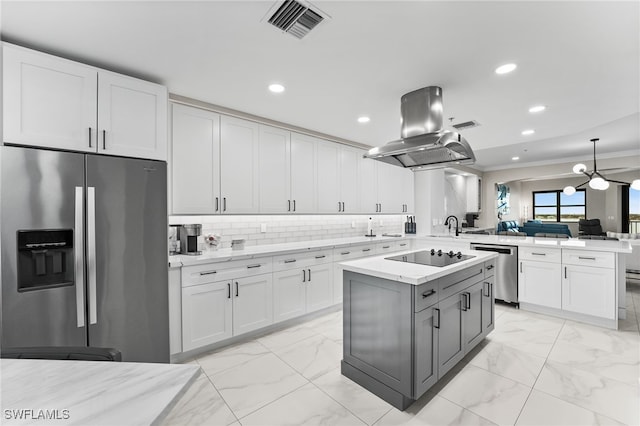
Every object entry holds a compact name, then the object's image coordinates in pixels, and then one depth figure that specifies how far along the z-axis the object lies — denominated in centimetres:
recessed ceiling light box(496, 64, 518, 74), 227
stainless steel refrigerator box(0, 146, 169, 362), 176
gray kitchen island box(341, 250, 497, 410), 189
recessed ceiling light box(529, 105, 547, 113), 318
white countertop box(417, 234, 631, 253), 335
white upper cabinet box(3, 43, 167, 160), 184
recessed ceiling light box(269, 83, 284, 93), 262
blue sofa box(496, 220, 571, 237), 725
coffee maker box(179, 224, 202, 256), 291
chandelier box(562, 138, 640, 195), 529
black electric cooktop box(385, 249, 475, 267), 238
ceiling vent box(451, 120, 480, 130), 364
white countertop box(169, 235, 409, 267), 258
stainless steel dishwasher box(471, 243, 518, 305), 392
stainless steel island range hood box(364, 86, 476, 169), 234
